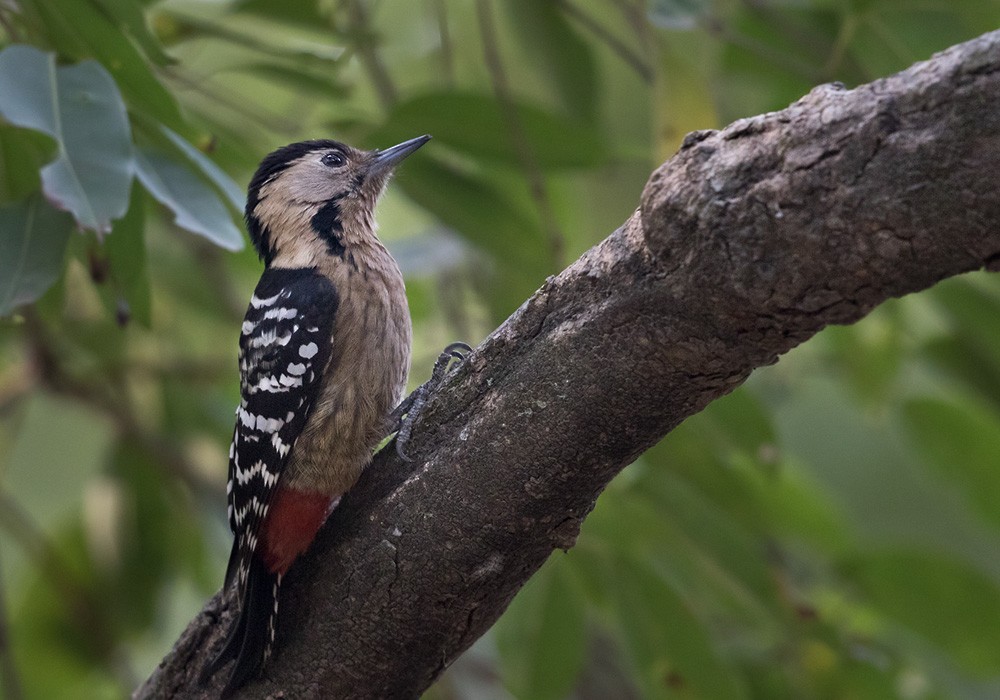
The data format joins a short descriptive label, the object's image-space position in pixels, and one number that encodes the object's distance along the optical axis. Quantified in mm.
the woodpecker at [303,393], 4789
